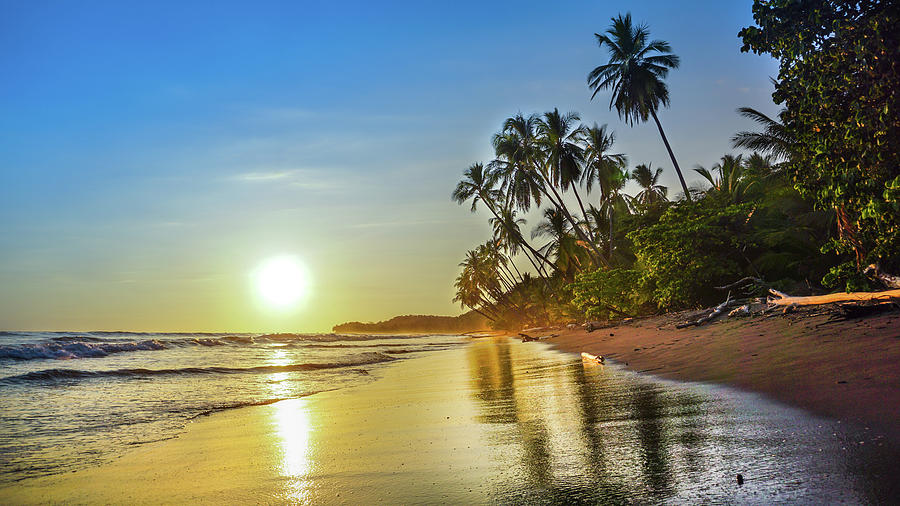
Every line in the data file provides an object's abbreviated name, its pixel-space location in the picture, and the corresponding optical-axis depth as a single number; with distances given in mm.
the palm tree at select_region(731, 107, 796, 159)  25953
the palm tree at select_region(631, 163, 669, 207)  43906
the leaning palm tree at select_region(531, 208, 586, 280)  42688
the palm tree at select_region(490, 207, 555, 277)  43562
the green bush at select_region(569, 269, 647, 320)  24008
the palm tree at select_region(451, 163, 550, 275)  41531
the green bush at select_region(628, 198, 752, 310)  18297
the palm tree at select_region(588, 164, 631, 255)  34250
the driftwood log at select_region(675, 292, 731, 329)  12610
